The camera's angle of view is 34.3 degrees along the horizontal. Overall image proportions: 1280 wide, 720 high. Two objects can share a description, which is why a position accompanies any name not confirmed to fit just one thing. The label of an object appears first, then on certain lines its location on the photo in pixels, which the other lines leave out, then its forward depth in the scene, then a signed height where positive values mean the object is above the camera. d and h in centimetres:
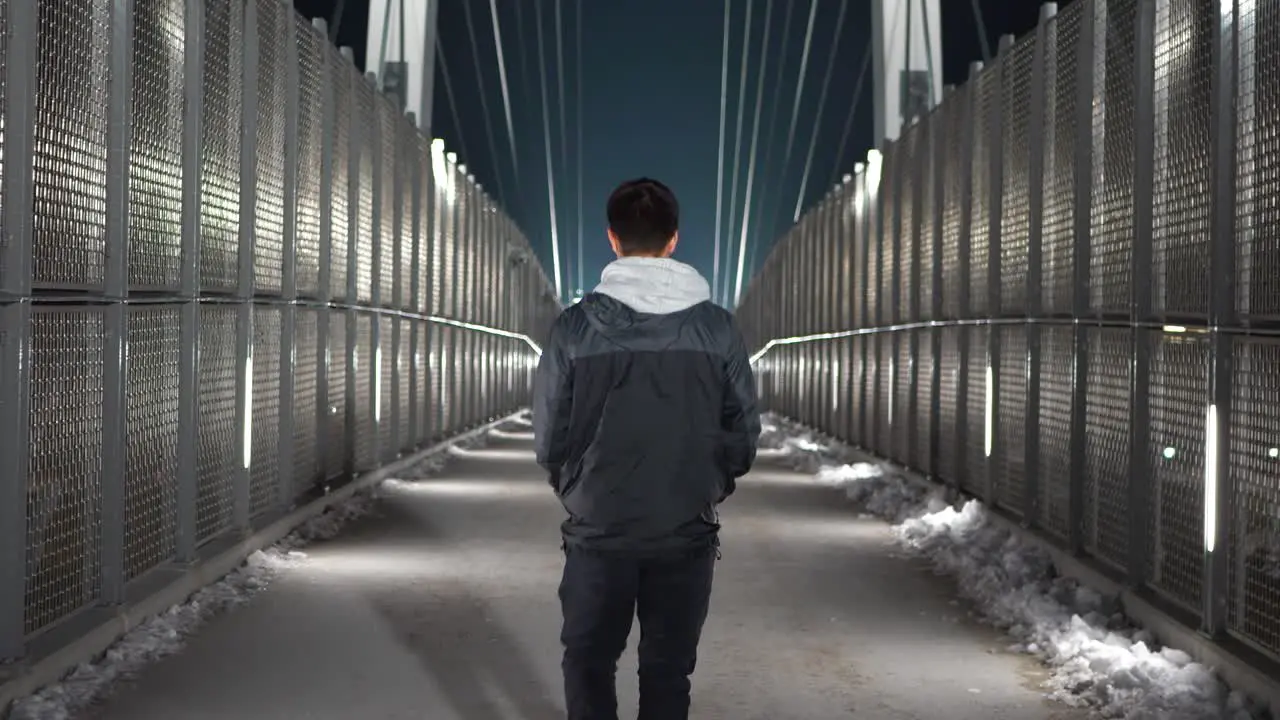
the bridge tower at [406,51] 2566 +398
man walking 479 -23
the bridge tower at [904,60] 2461 +366
